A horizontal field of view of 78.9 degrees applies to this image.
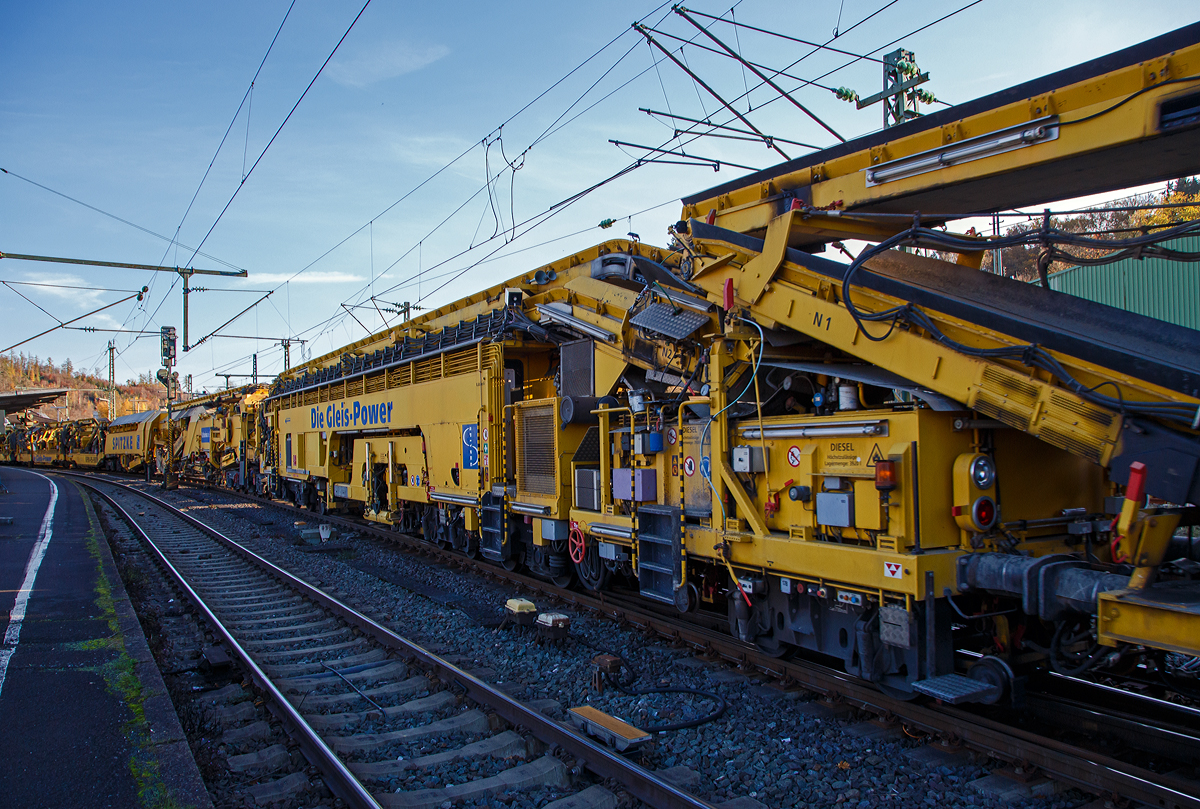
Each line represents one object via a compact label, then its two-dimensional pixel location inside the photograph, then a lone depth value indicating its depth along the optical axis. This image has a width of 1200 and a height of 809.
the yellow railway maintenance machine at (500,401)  8.66
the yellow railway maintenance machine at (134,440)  35.47
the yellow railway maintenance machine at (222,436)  25.98
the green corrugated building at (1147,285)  17.23
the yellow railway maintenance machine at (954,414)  3.91
